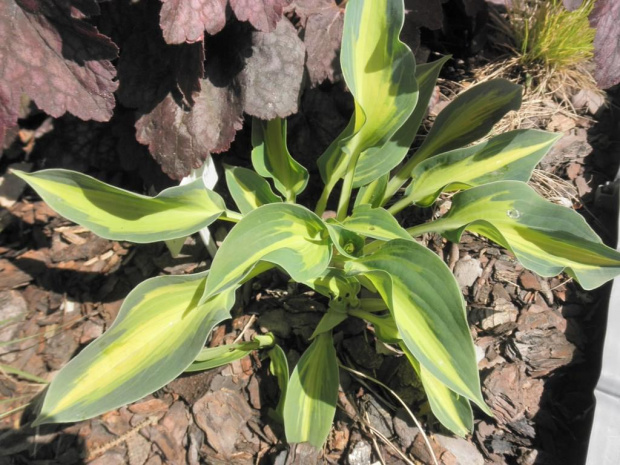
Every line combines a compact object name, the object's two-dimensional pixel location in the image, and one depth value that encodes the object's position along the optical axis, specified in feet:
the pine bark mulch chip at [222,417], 1.25
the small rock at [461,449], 1.23
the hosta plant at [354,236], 0.96
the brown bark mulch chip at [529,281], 1.39
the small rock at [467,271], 1.40
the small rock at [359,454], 1.22
